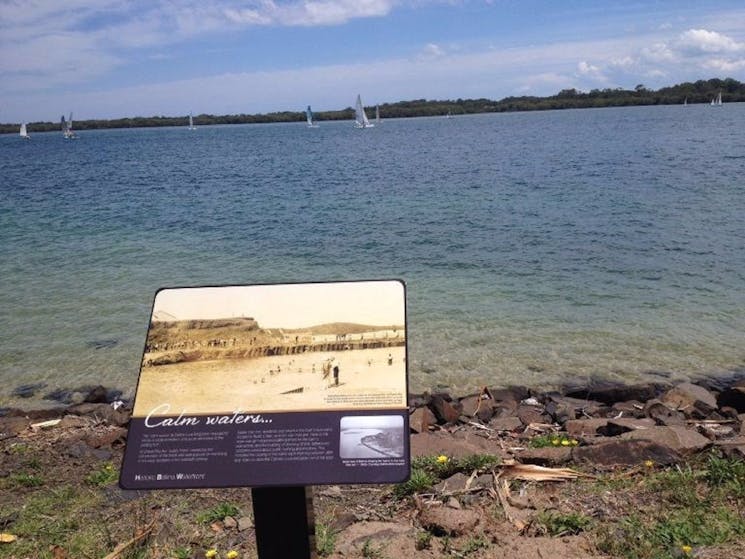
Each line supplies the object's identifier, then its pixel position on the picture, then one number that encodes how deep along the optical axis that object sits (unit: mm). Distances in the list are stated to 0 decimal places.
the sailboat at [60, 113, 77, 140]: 126819
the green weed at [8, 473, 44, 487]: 5207
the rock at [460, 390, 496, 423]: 6871
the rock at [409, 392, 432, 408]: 7293
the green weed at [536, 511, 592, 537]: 3852
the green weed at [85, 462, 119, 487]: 5152
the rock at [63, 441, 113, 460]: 5910
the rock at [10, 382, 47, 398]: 8516
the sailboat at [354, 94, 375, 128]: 102725
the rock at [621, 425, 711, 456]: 4770
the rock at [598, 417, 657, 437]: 5613
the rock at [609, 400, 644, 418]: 6879
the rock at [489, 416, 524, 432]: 6395
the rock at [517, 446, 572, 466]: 4852
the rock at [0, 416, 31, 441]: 6898
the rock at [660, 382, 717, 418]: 6922
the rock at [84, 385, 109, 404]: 8062
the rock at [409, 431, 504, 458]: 5112
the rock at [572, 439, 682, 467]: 4684
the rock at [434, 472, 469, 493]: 4445
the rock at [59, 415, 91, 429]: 7059
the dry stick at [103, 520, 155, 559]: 3807
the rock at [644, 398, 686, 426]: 6262
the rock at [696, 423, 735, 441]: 5672
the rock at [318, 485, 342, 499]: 4626
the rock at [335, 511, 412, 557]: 3814
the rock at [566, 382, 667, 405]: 7426
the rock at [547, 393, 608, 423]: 6941
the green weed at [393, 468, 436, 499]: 4465
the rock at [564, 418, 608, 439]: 5961
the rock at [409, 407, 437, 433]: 6234
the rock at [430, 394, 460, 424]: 6676
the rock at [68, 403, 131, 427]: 7172
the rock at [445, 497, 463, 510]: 4203
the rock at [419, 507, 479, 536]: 3896
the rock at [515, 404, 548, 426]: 6680
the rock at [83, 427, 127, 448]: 6266
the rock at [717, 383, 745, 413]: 7062
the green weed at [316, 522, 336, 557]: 3801
